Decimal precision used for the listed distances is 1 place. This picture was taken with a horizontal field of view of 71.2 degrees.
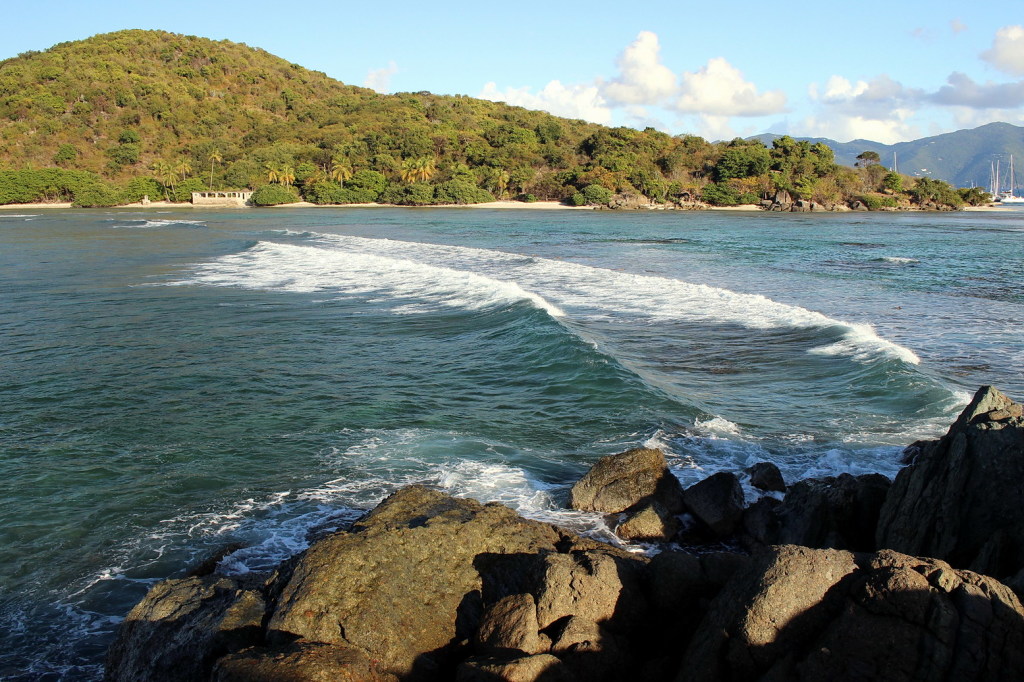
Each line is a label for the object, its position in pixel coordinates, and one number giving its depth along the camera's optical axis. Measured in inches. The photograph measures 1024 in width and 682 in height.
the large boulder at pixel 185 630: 201.0
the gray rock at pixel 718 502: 311.7
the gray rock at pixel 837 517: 279.3
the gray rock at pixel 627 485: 327.0
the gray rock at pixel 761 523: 297.6
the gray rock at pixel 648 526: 304.2
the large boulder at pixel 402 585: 199.6
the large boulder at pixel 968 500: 231.0
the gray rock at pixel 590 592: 204.8
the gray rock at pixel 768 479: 348.2
